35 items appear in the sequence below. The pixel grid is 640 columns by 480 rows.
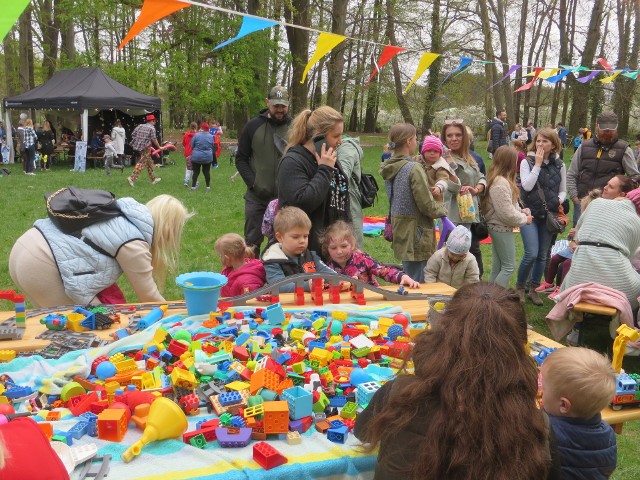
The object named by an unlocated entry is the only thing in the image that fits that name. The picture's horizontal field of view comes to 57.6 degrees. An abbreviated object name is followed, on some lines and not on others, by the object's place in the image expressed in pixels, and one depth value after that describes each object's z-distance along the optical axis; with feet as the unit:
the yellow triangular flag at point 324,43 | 14.06
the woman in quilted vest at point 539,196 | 16.65
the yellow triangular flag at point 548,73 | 20.25
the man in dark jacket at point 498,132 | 50.98
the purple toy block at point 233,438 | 5.82
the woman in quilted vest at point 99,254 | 9.61
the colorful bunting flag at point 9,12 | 4.96
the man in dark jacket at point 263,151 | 14.96
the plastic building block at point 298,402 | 6.27
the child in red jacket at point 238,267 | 10.94
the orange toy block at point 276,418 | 6.00
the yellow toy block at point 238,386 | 6.82
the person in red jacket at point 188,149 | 37.05
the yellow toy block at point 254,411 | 6.18
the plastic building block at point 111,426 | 5.82
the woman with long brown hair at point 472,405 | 4.55
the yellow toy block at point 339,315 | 9.25
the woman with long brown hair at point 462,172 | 15.42
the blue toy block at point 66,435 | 5.71
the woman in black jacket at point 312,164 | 11.60
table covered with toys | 5.65
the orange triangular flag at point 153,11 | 9.75
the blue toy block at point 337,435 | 6.02
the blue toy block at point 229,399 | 6.45
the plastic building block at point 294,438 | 5.98
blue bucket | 9.05
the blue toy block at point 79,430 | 5.82
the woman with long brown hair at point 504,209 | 15.64
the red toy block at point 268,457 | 5.50
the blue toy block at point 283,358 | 7.47
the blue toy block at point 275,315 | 8.95
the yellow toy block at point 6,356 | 7.66
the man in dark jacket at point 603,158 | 19.21
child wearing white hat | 12.78
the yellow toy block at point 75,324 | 8.77
